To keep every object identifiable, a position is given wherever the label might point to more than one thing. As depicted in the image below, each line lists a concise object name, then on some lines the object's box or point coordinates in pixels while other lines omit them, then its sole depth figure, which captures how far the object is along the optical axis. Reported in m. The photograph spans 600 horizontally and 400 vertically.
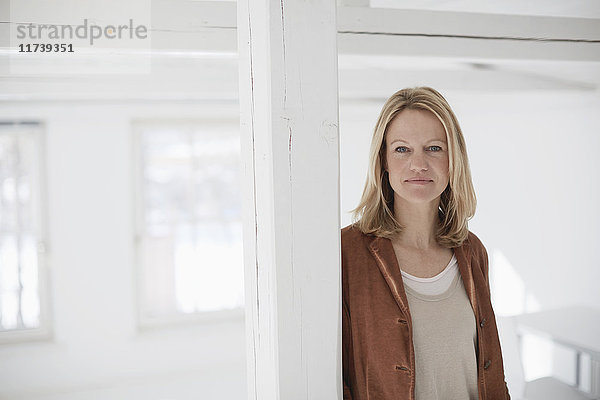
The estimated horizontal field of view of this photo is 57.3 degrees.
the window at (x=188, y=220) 4.37
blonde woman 0.99
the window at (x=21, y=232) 4.05
